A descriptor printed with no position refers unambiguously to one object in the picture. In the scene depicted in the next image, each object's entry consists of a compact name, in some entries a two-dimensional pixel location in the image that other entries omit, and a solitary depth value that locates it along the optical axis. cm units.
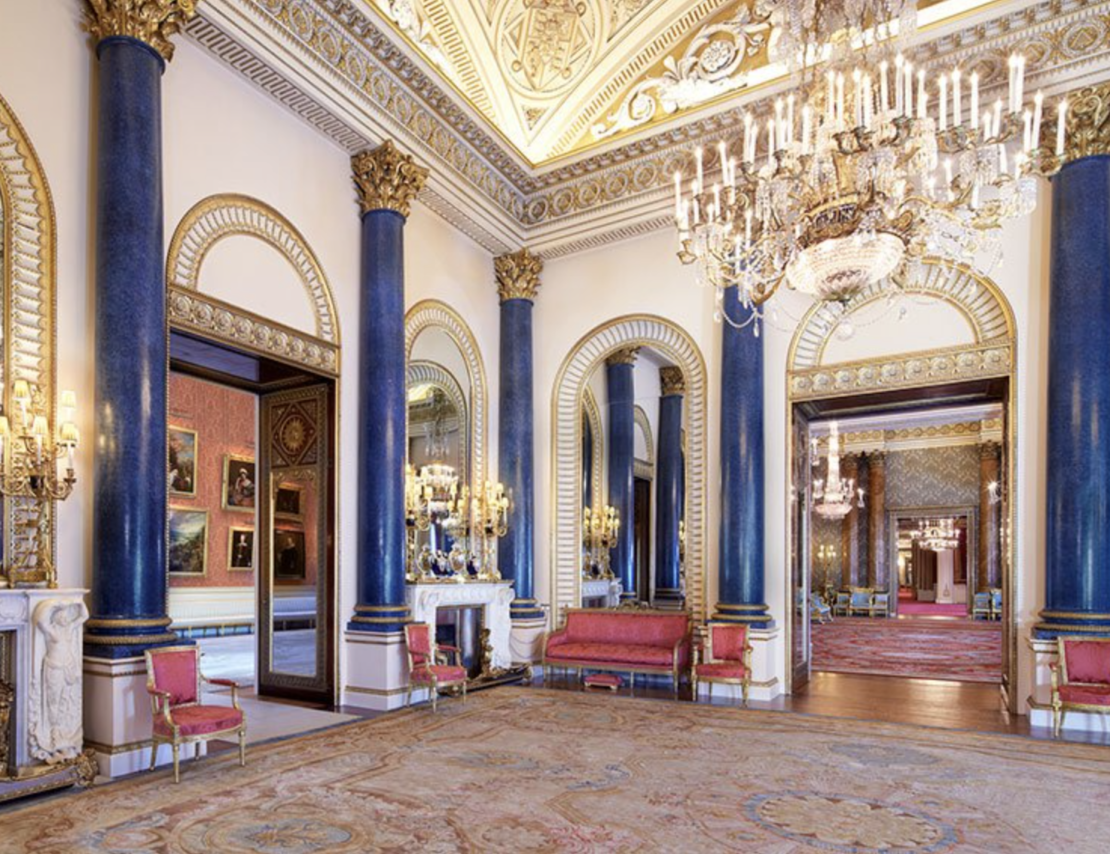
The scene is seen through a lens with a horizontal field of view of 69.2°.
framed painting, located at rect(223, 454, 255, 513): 1209
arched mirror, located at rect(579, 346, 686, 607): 1204
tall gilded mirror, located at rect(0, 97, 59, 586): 493
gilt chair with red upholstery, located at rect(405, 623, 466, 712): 749
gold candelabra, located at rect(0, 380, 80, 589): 490
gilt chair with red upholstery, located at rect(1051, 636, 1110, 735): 654
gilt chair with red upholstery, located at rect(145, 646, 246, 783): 511
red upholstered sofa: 876
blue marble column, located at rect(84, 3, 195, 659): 534
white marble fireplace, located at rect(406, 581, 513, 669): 844
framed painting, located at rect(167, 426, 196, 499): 1128
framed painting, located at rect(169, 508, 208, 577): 1137
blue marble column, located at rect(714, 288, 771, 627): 869
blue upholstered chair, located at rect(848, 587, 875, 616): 1992
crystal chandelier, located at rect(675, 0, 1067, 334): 533
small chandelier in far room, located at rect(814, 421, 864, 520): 1784
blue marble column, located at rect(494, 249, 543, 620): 1014
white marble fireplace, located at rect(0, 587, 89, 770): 469
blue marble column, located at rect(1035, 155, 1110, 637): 699
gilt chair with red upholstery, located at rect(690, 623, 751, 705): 798
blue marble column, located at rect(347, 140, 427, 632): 786
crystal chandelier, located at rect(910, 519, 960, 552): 2319
